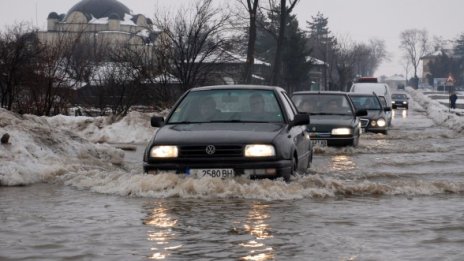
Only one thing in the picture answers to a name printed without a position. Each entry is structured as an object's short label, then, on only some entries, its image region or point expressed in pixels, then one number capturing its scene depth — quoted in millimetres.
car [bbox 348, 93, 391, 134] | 24609
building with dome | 125375
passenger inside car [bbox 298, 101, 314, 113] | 19031
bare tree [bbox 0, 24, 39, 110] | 26312
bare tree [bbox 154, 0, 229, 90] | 32312
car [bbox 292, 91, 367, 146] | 17828
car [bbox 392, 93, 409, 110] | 61331
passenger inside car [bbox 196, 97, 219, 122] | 10737
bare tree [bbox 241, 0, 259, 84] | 40312
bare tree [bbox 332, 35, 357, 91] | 82812
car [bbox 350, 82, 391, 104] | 38122
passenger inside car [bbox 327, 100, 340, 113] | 19031
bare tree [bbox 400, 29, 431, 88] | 183625
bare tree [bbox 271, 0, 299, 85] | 45156
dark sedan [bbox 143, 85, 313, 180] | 9422
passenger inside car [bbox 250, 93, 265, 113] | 10836
